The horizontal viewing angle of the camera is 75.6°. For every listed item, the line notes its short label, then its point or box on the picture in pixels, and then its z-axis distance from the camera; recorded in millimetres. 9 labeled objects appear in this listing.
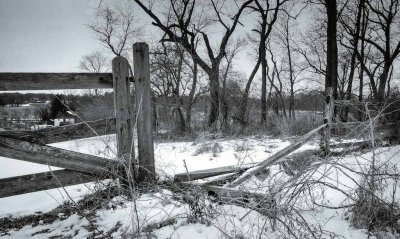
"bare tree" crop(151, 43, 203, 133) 11802
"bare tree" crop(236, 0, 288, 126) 13984
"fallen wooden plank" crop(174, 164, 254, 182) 3236
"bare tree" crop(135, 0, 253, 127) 10608
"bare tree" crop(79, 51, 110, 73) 33906
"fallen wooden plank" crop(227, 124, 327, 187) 2842
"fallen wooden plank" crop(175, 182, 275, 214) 2336
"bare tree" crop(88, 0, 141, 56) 22188
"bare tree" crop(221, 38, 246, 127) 10047
